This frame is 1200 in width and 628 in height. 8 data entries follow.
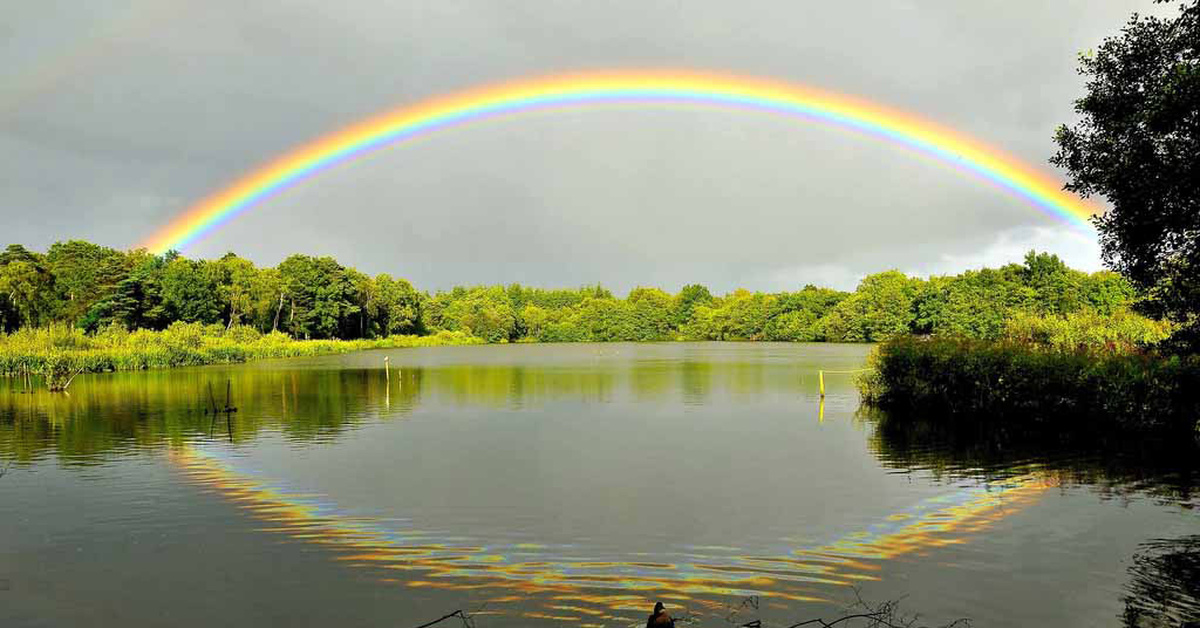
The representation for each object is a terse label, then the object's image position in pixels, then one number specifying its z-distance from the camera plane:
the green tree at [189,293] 114.50
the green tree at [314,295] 133.50
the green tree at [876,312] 166.50
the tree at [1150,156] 16.44
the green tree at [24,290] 99.62
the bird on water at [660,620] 8.28
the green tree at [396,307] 162.00
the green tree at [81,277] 110.19
